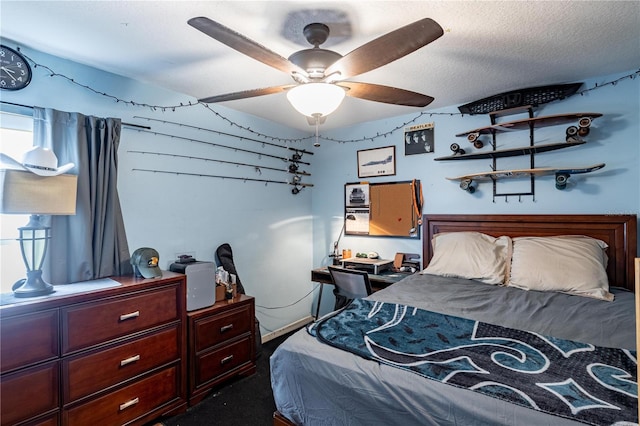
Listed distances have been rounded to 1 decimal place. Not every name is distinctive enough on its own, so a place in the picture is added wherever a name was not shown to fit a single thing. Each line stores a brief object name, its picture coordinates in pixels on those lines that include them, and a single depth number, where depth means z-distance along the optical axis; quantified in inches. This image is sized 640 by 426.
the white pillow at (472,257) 94.0
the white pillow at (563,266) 80.0
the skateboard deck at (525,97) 97.3
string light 82.6
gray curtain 75.8
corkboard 130.1
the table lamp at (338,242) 146.3
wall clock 70.6
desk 113.2
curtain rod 72.7
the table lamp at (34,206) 61.7
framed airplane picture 135.4
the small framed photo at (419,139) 125.3
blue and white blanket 37.2
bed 38.5
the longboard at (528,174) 93.7
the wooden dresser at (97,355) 60.2
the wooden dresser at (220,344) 88.9
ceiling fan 49.6
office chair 107.0
